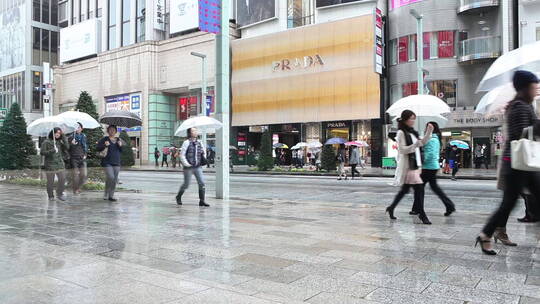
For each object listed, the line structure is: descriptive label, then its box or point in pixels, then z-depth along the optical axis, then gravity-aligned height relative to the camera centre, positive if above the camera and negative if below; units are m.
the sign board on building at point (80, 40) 58.34 +15.36
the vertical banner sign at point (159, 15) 51.50 +16.04
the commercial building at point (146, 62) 48.56 +10.93
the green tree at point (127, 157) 43.00 -0.03
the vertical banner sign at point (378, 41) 33.16 +8.46
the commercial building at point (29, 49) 66.19 +16.00
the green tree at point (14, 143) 20.81 +0.65
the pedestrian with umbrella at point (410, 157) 7.34 -0.03
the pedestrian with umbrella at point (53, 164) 11.30 -0.19
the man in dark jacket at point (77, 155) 12.70 +0.05
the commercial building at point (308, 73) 36.41 +7.16
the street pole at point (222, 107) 11.86 +1.28
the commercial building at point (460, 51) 31.27 +7.41
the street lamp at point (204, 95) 31.78 +4.49
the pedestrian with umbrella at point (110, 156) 10.91 +0.02
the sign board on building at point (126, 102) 52.99 +6.49
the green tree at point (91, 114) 22.80 +2.10
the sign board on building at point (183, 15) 47.47 +14.89
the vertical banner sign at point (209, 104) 45.17 +5.36
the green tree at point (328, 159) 29.31 -0.24
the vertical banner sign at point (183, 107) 52.81 +5.69
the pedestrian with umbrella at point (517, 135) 4.73 +0.21
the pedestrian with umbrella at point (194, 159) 10.19 -0.06
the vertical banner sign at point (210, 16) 11.52 +3.58
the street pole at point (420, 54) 23.27 +5.38
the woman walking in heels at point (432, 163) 7.88 -0.13
